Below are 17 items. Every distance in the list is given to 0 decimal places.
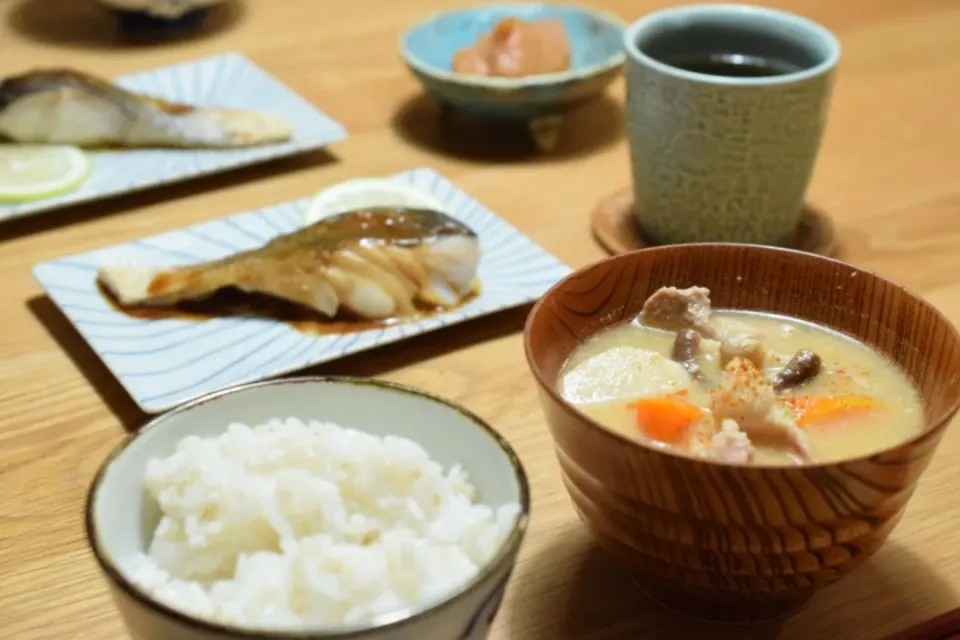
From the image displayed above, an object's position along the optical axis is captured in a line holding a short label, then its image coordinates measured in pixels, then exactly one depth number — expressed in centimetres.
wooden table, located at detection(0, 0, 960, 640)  64
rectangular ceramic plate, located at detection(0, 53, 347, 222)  88
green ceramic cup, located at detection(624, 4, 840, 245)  78
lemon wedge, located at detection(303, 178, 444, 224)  85
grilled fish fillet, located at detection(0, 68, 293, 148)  90
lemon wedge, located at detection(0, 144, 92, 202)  86
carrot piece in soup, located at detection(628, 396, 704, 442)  61
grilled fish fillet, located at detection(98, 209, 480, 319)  77
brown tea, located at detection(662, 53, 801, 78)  83
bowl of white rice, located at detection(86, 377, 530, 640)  56
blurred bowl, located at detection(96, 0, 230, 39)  109
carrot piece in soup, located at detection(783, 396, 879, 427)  63
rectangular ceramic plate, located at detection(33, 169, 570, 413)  73
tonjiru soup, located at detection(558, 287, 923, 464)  61
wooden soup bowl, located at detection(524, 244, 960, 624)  57
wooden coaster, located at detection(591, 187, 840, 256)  83
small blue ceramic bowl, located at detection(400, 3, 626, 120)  91
